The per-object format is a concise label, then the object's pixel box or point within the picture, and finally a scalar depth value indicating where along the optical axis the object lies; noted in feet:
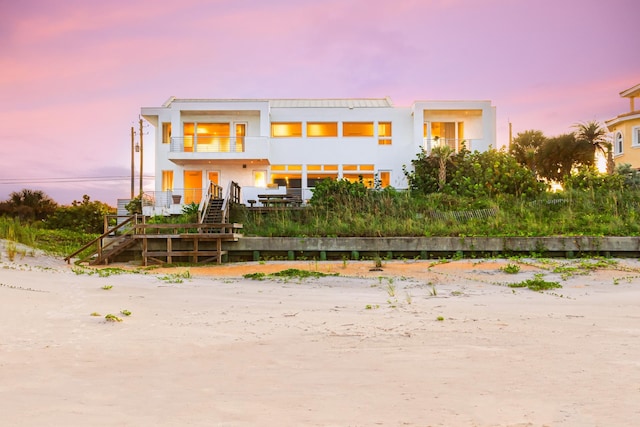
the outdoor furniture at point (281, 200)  72.95
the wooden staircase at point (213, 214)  61.98
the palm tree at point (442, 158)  83.35
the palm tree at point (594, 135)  138.72
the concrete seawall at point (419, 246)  51.47
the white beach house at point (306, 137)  95.55
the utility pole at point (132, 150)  135.15
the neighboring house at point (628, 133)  112.35
